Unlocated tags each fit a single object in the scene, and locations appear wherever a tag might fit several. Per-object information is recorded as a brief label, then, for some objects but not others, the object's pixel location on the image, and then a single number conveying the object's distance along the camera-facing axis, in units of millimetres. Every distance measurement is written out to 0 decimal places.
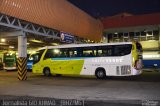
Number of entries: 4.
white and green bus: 21109
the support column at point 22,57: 21031
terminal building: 20922
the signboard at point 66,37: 27191
